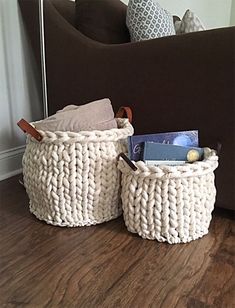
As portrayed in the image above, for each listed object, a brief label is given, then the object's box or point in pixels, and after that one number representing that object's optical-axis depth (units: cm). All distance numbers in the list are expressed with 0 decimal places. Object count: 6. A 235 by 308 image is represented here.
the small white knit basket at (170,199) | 93
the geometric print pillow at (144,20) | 128
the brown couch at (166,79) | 102
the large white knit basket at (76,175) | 100
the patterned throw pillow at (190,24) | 142
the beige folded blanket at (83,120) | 103
